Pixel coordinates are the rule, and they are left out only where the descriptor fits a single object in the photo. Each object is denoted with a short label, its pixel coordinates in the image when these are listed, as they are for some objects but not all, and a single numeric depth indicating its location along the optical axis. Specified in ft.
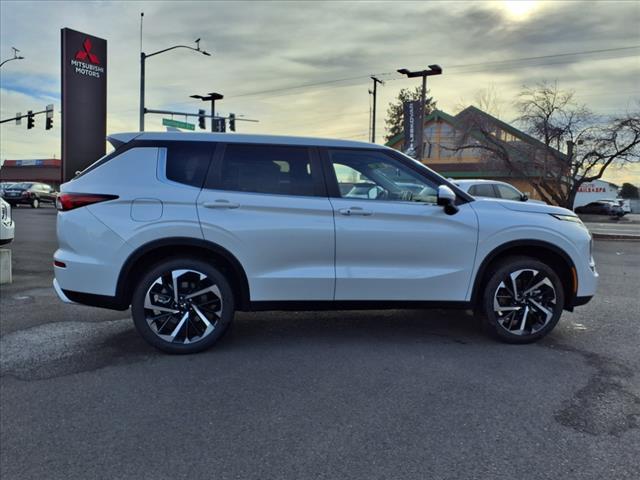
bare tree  82.69
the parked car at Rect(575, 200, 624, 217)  139.75
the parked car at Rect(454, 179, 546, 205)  44.37
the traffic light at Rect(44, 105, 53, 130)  105.70
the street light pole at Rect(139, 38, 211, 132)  80.83
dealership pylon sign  58.90
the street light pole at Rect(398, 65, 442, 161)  90.79
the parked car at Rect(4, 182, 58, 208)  105.40
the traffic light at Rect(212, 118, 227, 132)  102.04
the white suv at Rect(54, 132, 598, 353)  14.40
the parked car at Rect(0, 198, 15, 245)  24.79
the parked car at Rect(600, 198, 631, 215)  145.67
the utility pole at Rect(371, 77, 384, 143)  122.42
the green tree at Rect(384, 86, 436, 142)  269.27
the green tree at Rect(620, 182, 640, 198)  245.90
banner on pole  96.84
